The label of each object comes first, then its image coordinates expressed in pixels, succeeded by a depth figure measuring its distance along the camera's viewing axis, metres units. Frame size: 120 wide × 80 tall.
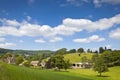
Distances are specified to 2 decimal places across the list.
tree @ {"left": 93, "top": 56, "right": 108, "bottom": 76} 48.97
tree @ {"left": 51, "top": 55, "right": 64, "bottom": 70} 54.92
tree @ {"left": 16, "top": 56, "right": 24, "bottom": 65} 67.04
